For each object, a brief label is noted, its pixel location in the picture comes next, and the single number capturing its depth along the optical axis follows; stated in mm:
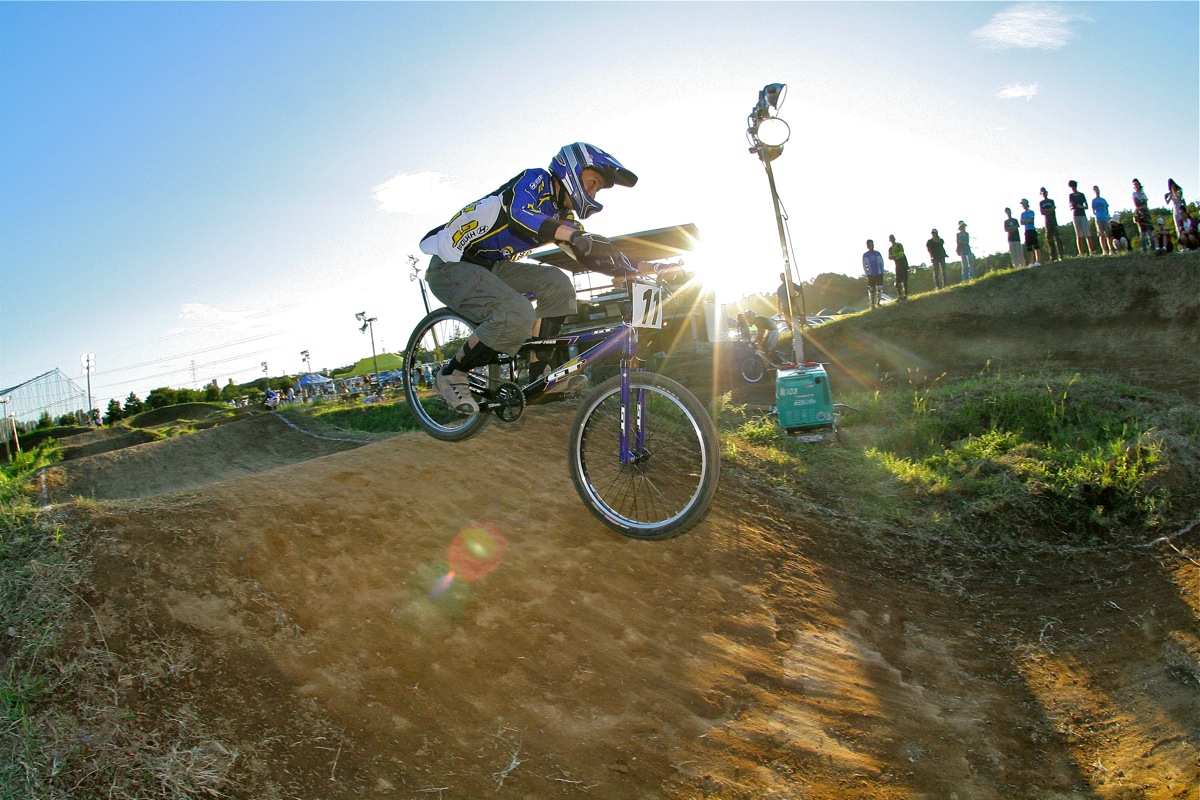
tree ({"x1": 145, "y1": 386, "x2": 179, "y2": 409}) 47462
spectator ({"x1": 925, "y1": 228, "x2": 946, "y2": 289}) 23016
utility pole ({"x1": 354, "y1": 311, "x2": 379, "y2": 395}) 53969
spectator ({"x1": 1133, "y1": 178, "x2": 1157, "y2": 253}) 19641
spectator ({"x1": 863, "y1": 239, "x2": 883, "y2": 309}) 22641
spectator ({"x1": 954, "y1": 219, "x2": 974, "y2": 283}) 22719
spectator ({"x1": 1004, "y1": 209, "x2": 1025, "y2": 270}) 22000
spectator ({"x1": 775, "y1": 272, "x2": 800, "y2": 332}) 11899
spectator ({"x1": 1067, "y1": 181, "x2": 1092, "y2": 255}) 19656
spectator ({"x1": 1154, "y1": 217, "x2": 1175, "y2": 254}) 20022
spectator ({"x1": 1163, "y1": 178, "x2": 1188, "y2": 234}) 18328
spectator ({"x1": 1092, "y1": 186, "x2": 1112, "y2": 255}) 20219
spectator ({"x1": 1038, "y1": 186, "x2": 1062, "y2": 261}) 19844
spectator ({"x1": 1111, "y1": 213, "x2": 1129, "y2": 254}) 21250
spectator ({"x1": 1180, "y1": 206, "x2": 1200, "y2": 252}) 19391
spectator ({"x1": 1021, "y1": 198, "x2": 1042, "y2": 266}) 20734
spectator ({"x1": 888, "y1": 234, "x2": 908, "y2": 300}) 22703
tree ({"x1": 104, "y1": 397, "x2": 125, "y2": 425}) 43312
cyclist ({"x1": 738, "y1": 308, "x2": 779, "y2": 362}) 17688
